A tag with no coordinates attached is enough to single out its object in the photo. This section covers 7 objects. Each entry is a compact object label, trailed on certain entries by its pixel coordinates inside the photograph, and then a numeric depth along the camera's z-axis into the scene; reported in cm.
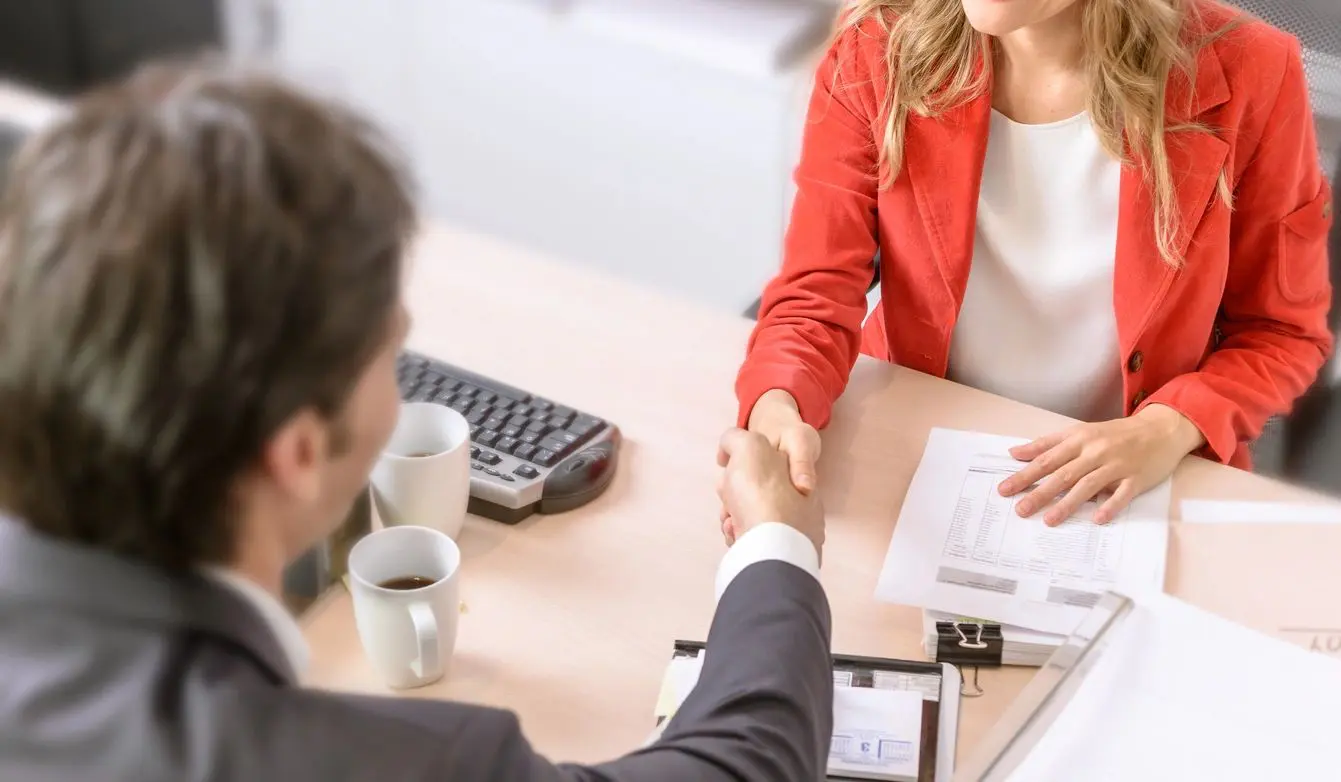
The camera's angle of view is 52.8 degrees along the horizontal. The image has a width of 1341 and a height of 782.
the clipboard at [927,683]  86
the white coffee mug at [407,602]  87
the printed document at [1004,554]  97
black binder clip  93
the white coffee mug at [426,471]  98
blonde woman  121
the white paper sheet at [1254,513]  107
